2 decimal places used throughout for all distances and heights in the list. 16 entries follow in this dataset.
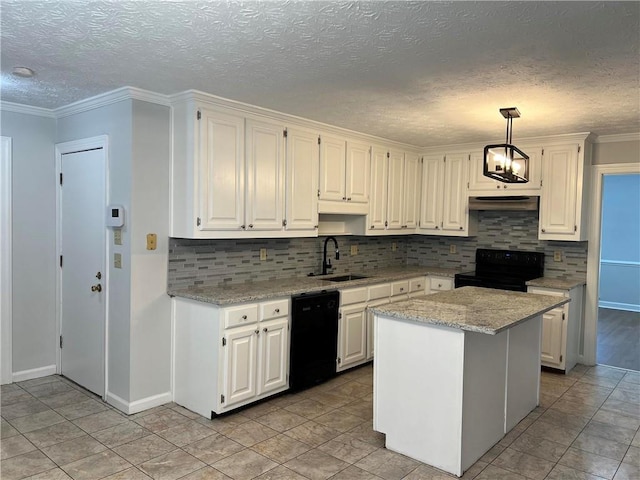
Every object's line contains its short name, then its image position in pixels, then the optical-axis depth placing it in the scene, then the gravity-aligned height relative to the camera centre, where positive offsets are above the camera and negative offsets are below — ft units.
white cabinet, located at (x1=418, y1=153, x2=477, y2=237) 17.66 +0.96
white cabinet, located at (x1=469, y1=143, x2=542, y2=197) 15.81 +1.50
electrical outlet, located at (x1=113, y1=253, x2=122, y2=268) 11.48 -1.04
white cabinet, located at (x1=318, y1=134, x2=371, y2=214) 14.56 +1.47
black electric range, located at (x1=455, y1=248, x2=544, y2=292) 15.92 -1.67
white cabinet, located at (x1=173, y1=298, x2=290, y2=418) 10.94 -3.24
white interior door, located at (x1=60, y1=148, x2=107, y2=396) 12.16 -1.35
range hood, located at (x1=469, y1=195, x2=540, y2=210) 15.99 +0.73
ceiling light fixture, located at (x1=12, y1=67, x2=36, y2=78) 9.35 +2.88
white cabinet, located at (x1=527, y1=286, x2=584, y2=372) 14.80 -3.40
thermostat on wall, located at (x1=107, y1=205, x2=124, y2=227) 11.25 +0.04
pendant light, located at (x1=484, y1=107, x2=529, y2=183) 10.29 +1.35
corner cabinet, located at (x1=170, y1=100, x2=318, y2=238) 11.34 +1.14
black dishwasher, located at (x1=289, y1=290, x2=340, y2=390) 12.62 -3.25
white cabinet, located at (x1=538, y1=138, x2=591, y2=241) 15.07 +1.08
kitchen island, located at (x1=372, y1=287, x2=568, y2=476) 8.83 -3.05
